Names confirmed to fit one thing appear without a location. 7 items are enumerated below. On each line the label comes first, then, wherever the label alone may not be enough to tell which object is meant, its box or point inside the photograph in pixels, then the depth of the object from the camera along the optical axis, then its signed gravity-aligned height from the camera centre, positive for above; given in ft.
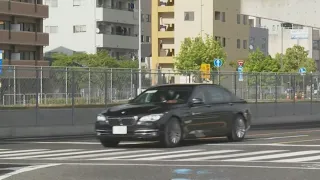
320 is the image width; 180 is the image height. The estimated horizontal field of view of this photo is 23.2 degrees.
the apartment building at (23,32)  236.02 +15.63
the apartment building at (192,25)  308.19 +22.91
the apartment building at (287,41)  410.31 +21.76
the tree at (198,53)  270.67 +10.06
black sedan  60.13 -2.76
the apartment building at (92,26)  300.20 +22.15
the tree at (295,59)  345.51 +10.31
